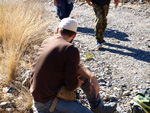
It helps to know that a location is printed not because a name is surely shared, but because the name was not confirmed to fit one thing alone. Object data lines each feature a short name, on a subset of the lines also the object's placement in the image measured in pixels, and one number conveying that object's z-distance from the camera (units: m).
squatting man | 2.46
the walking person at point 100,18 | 5.21
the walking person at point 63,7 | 6.26
